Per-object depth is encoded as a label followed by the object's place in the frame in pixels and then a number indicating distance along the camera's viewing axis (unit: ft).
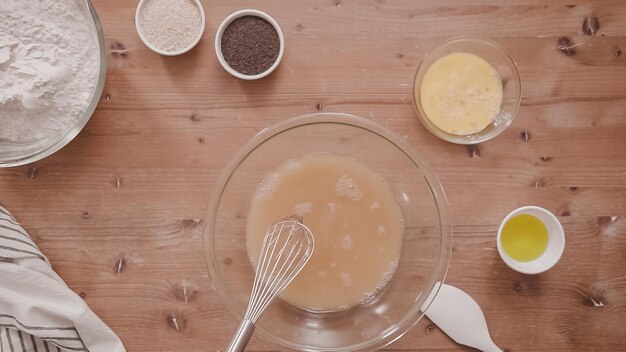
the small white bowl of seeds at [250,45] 3.99
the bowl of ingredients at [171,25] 3.99
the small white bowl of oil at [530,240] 3.93
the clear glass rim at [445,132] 4.01
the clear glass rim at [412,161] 3.74
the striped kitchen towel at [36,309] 3.78
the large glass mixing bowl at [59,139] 3.75
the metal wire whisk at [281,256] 3.73
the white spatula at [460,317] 3.96
